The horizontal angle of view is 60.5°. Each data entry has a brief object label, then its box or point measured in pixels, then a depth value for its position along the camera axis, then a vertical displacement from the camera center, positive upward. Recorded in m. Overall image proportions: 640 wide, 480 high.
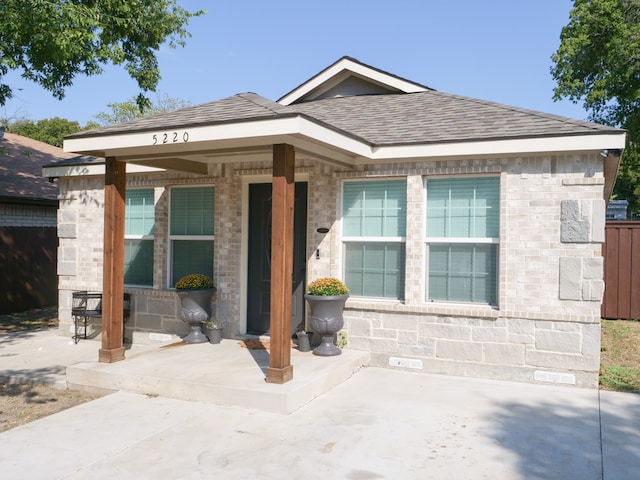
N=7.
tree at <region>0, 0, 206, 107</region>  8.75 +3.73
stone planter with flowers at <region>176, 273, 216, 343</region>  7.93 -0.88
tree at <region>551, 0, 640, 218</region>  19.48 +7.07
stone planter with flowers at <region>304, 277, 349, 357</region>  6.98 -0.83
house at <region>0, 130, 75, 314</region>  12.96 -0.06
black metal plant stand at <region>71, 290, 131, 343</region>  8.77 -1.10
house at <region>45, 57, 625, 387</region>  6.26 +0.26
